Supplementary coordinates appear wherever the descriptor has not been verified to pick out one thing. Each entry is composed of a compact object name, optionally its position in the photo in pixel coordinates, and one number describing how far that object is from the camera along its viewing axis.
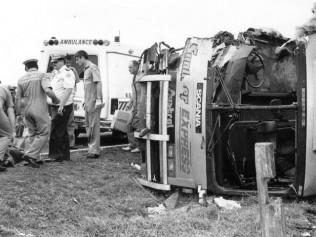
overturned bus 5.74
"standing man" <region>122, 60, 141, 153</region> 7.52
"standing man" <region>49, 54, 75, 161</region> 8.38
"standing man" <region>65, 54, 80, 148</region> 10.06
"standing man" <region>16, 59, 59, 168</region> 7.75
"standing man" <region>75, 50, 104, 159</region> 8.61
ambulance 11.72
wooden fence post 3.57
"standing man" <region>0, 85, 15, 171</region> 7.41
